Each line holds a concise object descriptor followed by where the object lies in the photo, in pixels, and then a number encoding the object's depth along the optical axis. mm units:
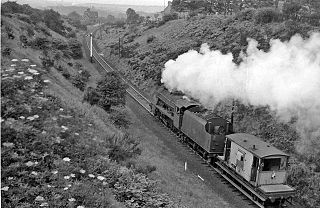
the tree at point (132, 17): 92006
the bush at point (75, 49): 52075
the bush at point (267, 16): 38250
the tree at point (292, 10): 39438
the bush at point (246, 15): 43384
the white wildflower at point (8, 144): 10609
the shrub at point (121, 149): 14633
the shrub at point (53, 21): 60719
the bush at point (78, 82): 29609
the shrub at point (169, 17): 67500
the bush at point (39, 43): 32312
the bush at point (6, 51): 18898
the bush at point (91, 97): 23953
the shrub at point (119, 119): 23141
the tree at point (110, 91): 24812
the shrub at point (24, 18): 43131
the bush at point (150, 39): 58188
